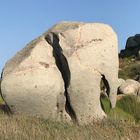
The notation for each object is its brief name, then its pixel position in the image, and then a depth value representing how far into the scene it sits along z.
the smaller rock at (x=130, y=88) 24.82
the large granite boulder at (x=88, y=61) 16.75
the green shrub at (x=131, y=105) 18.86
